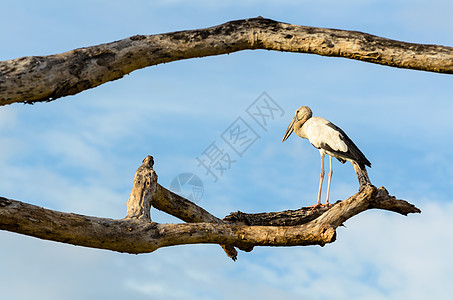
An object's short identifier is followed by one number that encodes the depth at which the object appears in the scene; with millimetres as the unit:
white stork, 23797
